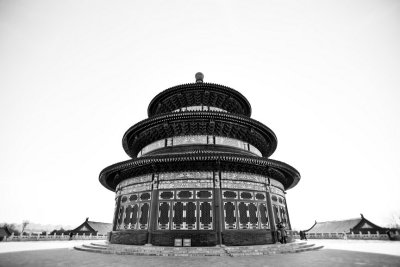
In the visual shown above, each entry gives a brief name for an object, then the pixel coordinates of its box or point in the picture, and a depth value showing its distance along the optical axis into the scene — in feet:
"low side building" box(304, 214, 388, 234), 102.99
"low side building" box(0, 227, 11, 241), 83.65
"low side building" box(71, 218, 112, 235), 114.96
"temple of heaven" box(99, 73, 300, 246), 47.57
